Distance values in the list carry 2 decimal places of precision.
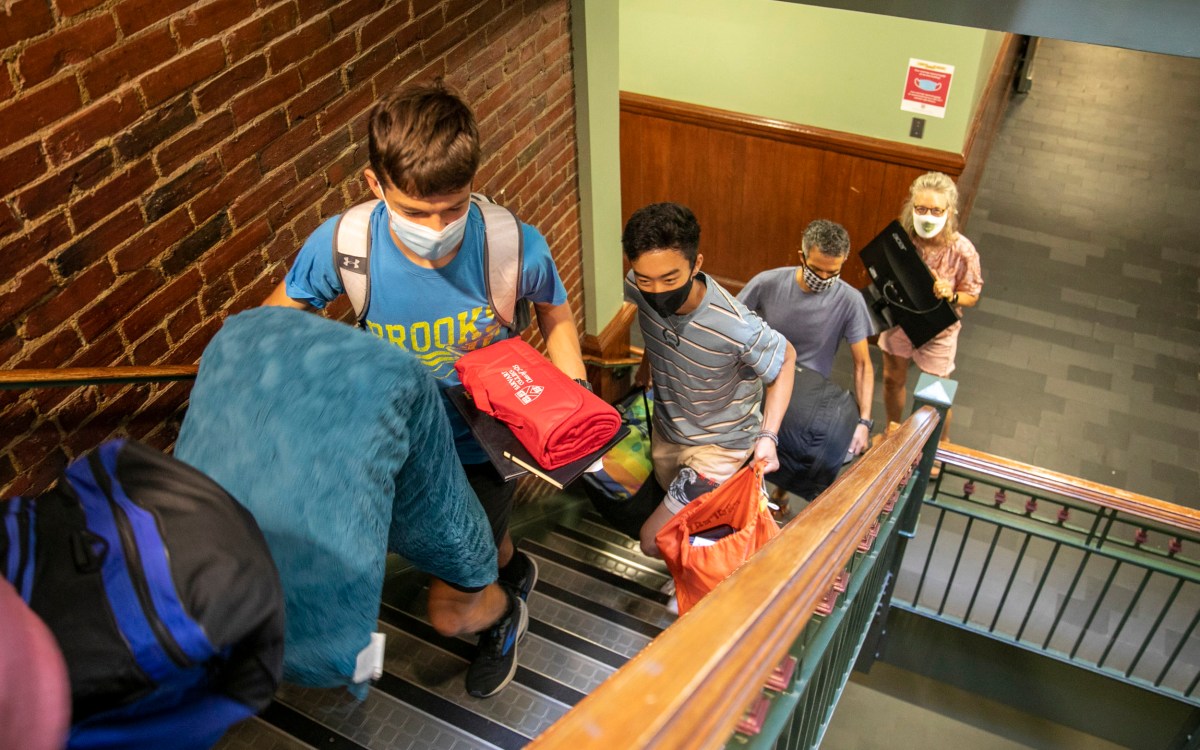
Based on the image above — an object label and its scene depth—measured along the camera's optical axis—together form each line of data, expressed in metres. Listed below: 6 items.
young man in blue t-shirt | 2.01
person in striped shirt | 2.88
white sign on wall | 5.48
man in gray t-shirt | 3.99
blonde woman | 4.41
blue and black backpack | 0.99
